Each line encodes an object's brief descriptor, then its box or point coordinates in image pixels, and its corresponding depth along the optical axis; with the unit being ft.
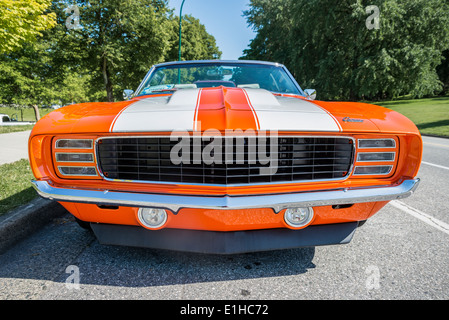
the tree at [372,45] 51.67
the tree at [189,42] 84.53
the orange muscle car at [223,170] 5.20
